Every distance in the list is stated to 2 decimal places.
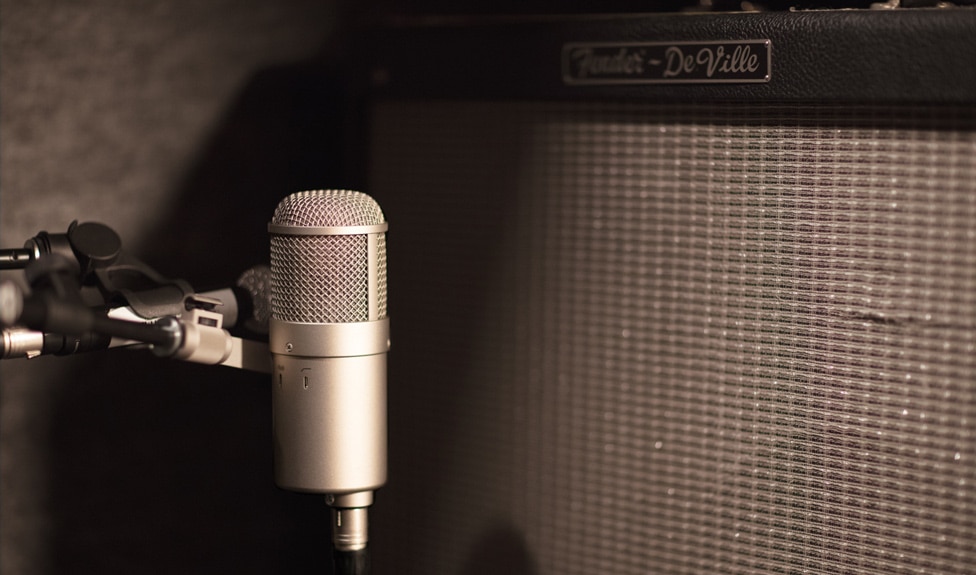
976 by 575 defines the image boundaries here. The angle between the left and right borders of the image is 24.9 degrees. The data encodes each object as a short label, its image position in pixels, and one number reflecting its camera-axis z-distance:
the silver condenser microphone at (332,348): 1.11
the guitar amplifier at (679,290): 1.13
